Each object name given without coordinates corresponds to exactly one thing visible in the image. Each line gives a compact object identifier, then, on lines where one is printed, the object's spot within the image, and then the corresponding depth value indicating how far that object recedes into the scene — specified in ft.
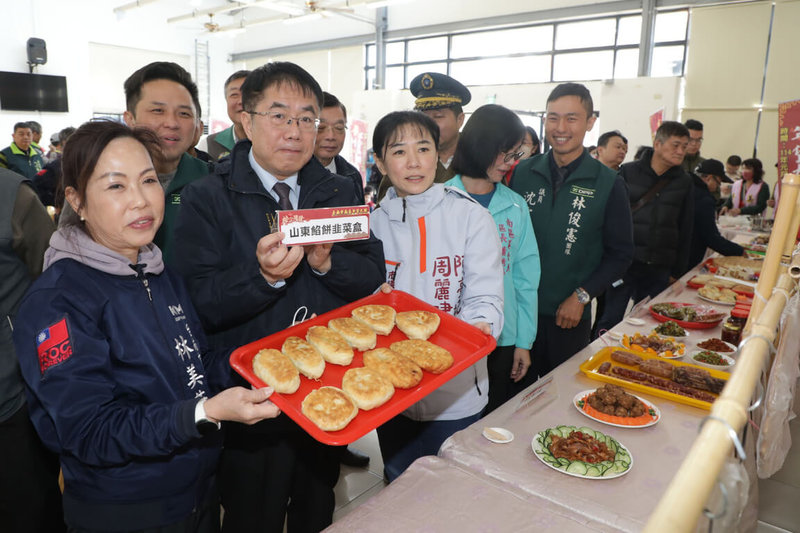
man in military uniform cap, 8.23
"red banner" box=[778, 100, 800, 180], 9.91
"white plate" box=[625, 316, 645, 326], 8.63
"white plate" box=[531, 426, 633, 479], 4.21
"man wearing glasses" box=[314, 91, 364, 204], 9.49
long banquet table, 3.70
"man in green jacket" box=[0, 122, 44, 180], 21.83
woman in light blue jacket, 6.79
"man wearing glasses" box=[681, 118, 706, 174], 16.88
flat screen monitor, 36.58
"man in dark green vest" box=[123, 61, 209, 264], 6.65
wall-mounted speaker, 37.55
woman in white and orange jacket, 5.74
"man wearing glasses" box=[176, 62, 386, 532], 4.73
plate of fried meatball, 5.04
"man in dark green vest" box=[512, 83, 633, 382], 8.40
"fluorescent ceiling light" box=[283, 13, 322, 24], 37.29
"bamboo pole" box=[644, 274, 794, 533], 1.63
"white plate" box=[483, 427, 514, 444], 4.68
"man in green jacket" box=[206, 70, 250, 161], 10.29
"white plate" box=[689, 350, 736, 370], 6.46
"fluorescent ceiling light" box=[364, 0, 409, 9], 32.06
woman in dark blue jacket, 3.44
